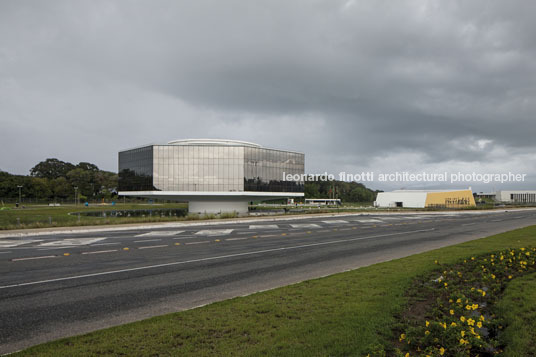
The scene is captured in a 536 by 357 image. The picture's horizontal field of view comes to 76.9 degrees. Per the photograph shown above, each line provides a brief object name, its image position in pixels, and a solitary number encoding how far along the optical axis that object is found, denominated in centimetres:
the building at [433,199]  8381
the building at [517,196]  13614
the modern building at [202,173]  6038
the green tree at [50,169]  14362
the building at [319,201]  11812
